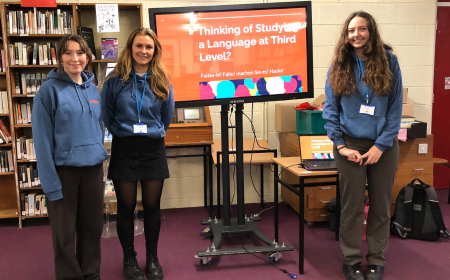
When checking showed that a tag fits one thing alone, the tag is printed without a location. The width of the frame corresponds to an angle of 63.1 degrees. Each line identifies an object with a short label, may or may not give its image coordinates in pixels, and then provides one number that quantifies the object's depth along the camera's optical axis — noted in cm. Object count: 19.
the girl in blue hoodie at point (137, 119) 212
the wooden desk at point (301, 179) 237
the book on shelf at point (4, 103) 330
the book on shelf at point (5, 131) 332
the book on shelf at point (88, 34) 322
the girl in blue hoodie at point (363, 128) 213
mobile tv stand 252
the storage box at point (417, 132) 312
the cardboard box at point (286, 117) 356
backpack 284
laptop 257
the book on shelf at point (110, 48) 336
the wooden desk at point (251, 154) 326
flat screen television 249
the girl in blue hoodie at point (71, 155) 183
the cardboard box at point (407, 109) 338
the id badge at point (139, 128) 210
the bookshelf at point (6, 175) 320
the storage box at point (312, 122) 311
